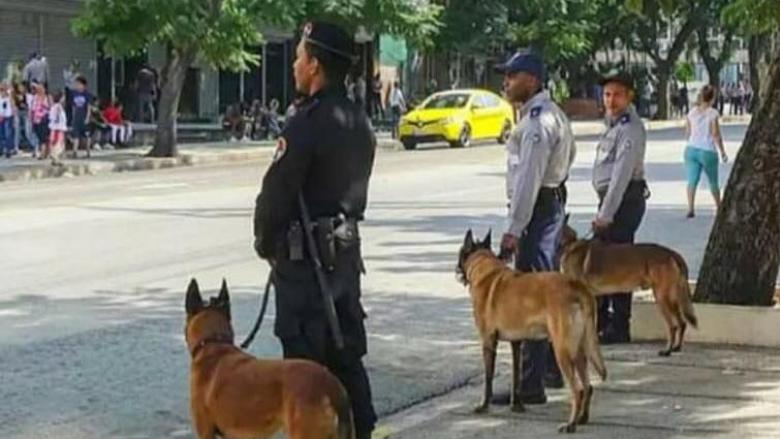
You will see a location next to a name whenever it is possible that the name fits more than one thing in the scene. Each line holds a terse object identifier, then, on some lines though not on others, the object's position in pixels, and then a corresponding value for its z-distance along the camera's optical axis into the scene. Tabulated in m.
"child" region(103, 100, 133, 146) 35.72
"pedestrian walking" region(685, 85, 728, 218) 18.50
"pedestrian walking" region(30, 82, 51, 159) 30.66
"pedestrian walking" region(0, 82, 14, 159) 30.78
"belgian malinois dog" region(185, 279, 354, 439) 5.46
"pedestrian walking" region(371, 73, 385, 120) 49.34
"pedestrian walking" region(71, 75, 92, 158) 31.53
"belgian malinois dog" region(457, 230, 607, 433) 7.55
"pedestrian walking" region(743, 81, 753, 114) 78.62
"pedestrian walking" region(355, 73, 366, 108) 37.47
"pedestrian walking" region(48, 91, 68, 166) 30.17
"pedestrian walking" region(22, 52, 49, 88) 32.94
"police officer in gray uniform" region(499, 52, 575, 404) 8.00
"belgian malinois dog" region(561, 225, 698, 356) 9.63
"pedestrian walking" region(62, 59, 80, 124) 32.62
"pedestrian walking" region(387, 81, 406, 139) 45.38
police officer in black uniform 5.87
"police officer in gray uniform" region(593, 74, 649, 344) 9.98
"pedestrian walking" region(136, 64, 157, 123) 39.94
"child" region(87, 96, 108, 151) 33.91
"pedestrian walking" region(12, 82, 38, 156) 31.12
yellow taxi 39.41
